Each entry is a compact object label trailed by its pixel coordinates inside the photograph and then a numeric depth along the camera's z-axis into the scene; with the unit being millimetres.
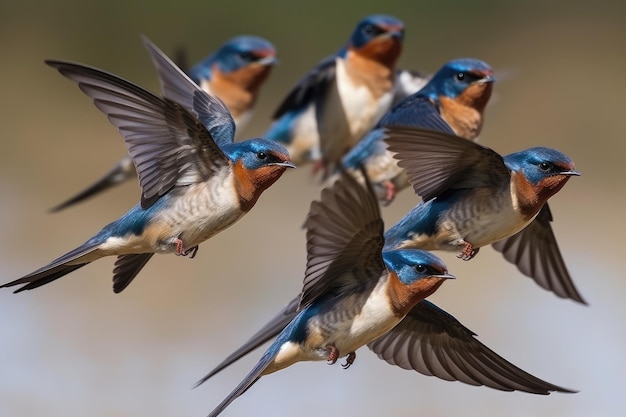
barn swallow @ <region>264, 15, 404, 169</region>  8156
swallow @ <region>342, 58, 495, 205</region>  6699
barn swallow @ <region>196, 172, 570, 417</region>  4750
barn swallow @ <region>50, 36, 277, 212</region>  8781
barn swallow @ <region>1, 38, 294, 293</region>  5062
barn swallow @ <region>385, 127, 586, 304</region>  5246
